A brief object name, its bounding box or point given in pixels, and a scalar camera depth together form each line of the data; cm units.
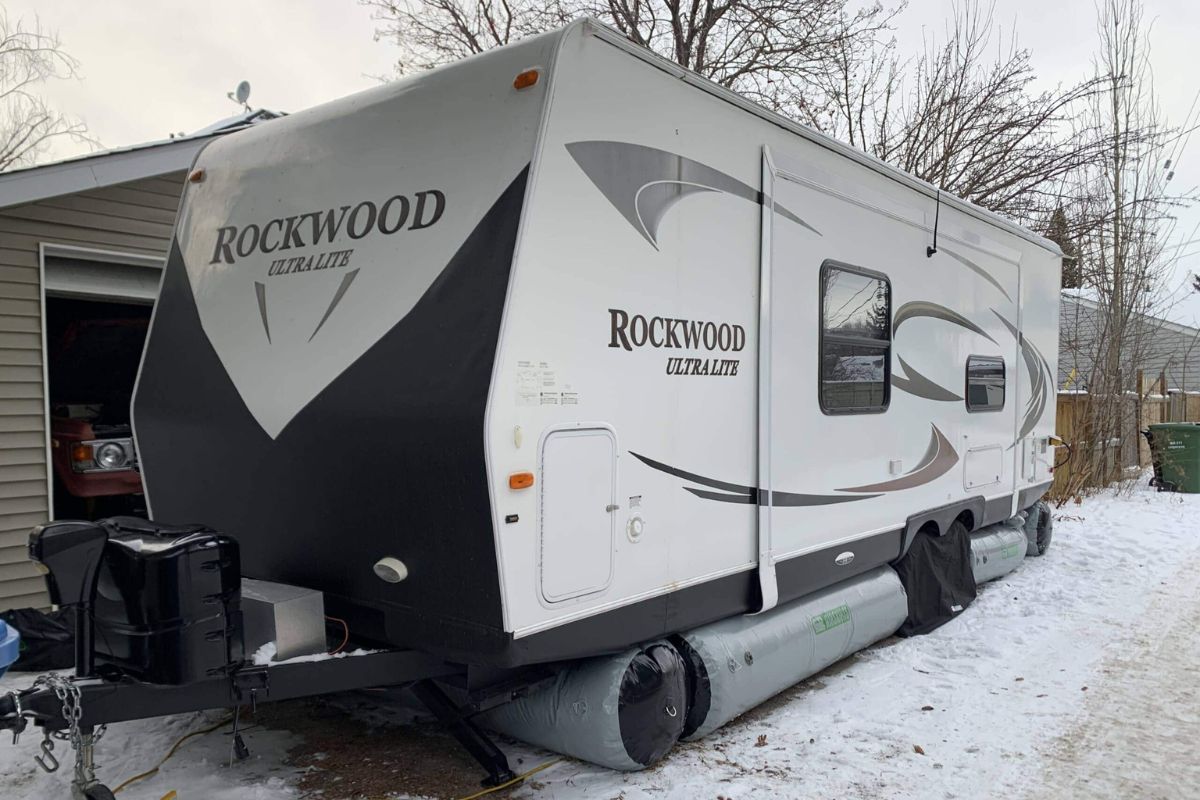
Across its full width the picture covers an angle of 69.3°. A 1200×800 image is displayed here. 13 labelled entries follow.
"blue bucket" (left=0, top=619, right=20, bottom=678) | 260
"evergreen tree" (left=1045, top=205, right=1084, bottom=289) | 1405
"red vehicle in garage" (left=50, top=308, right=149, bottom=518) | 632
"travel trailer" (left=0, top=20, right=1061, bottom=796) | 313
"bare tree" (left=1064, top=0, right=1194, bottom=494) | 1381
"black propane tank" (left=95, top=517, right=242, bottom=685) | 280
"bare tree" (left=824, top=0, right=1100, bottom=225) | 1366
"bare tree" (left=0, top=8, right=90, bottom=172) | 2120
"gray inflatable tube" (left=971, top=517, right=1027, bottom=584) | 716
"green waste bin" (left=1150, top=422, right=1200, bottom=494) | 1334
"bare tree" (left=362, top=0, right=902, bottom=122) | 1293
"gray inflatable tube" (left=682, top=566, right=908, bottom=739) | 411
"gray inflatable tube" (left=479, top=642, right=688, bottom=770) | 370
